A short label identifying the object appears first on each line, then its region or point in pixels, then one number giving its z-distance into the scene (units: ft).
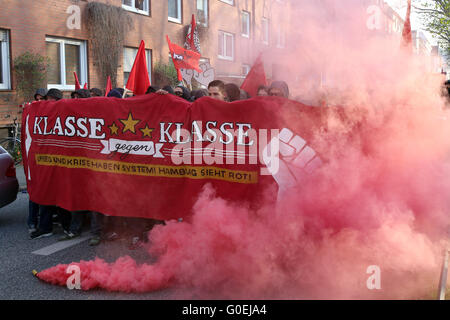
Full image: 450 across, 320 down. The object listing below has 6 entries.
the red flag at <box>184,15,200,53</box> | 44.86
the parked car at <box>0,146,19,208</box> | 18.47
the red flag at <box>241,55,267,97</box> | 21.17
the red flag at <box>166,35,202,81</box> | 30.07
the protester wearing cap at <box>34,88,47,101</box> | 21.47
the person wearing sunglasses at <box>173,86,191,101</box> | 21.72
